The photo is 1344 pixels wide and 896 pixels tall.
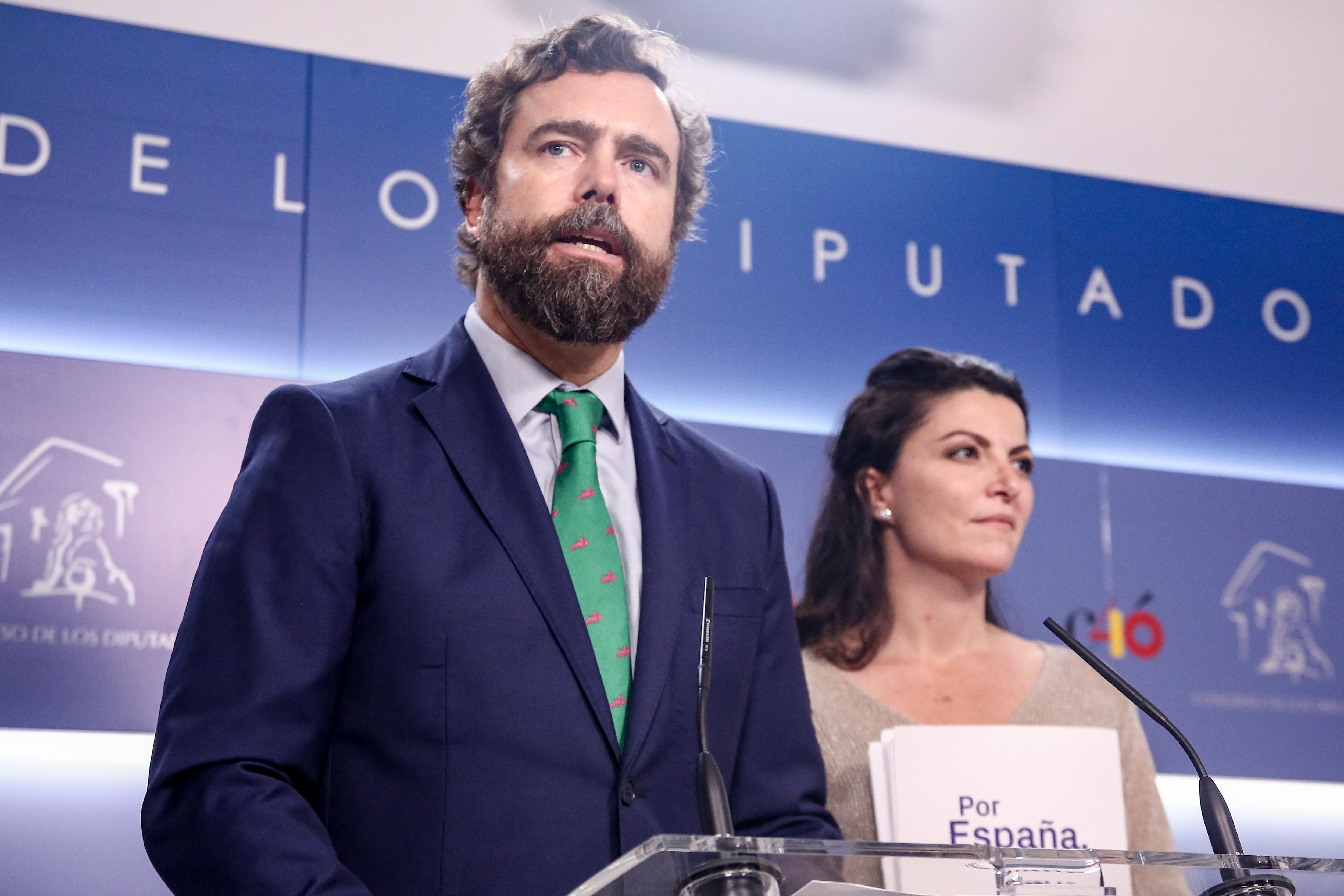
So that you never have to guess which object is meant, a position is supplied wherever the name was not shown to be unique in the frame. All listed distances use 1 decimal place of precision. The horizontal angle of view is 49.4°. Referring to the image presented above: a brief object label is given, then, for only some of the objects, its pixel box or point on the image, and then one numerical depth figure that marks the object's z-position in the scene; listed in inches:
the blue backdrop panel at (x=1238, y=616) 132.2
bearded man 63.0
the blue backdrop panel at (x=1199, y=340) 140.6
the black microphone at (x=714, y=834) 40.7
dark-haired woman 112.7
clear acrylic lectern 40.6
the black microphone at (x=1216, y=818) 43.5
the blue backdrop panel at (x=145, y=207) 109.3
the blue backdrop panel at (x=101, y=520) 103.5
